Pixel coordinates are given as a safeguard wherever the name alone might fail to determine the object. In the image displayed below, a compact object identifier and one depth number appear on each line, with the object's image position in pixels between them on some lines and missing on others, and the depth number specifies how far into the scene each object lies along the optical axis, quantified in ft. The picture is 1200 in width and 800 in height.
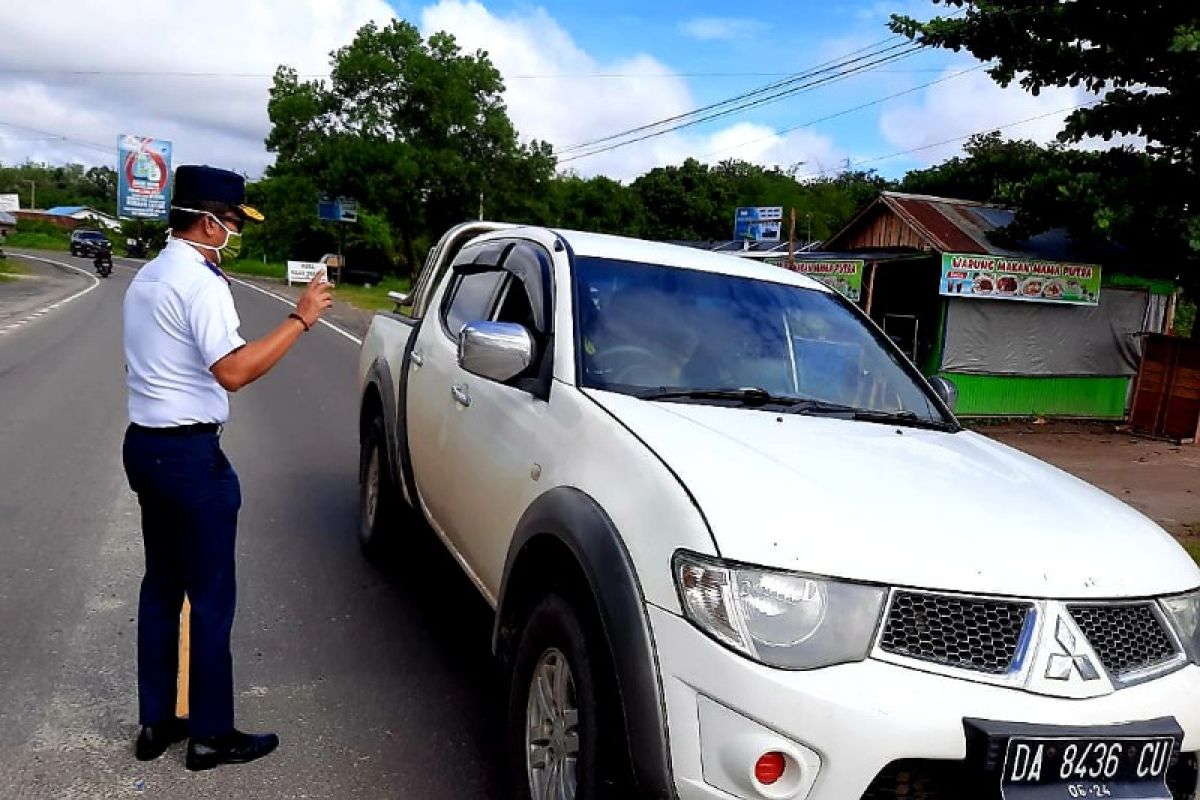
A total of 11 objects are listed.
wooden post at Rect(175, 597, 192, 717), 12.17
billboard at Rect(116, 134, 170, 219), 205.67
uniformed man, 10.20
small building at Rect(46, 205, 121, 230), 323.98
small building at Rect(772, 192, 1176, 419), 52.08
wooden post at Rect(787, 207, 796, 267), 53.61
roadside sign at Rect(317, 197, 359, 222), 150.10
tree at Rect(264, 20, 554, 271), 159.12
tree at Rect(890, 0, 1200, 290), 44.96
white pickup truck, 6.98
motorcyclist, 140.05
